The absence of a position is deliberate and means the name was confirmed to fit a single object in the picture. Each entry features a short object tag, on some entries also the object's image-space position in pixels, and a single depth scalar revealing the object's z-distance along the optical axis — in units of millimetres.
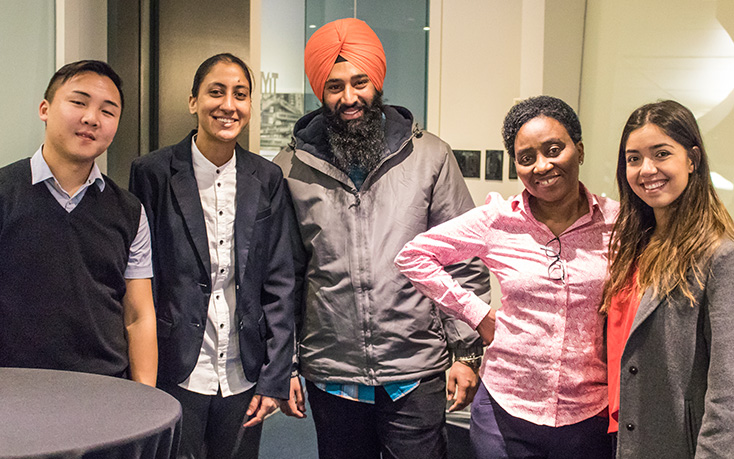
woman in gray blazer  1408
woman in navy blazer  1987
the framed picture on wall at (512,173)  3996
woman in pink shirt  1690
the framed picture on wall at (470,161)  4125
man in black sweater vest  1687
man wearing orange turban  2025
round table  1188
